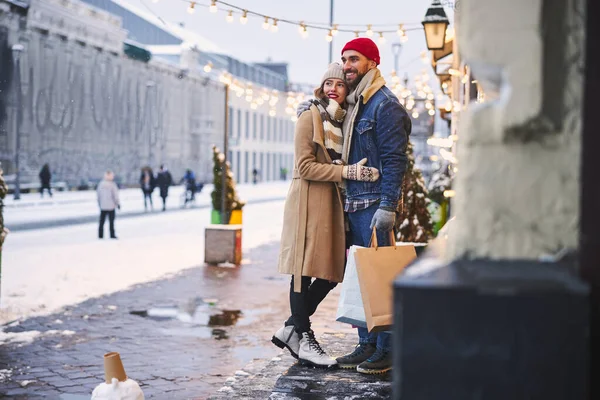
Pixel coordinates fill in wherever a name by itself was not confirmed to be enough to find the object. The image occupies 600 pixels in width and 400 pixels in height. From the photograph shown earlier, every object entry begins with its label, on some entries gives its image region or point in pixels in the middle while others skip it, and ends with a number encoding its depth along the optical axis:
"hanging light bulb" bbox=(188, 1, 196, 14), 11.19
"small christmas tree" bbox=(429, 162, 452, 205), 17.53
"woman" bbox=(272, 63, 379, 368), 4.88
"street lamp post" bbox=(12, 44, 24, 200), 31.11
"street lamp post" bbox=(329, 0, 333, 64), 25.50
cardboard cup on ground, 3.86
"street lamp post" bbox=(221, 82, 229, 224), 14.97
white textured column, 1.62
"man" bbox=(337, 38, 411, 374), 4.70
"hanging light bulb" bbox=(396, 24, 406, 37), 13.50
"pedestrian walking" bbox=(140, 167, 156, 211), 32.09
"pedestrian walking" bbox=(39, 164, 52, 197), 33.31
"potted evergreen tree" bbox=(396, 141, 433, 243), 11.24
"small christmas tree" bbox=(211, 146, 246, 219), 15.23
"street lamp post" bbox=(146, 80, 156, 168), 46.09
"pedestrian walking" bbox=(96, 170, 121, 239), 19.30
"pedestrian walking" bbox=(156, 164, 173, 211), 33.81
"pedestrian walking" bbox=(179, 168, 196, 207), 34.66
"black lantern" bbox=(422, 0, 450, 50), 11.75
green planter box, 15.97
